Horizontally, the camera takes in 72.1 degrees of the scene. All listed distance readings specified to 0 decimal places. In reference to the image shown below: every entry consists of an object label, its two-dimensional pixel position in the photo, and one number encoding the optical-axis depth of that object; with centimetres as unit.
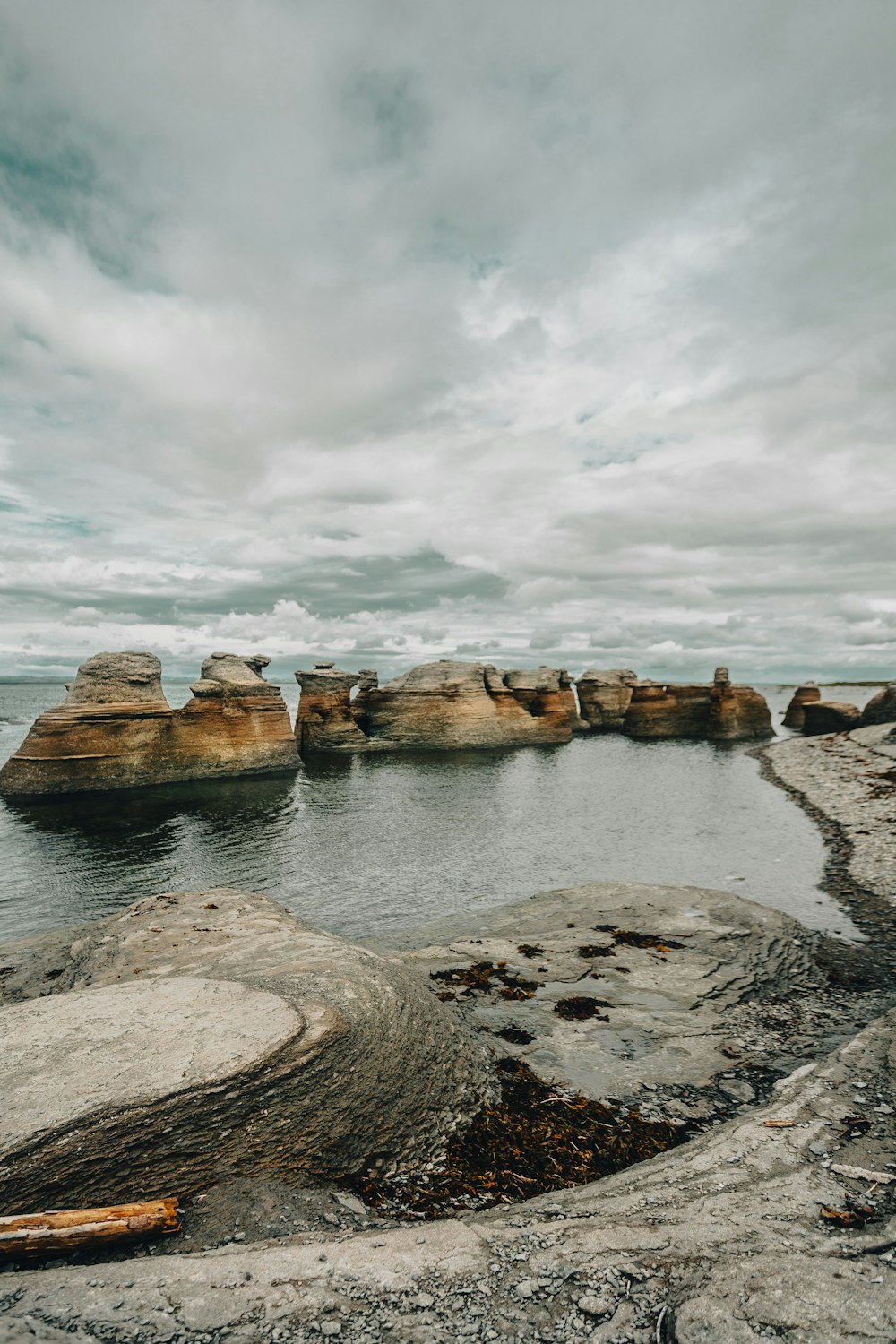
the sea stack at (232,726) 3338
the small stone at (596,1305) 323
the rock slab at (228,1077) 419
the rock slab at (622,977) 741
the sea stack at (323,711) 4912
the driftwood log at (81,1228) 348
